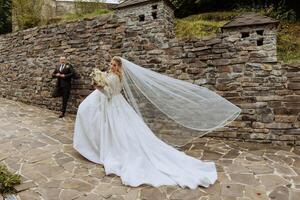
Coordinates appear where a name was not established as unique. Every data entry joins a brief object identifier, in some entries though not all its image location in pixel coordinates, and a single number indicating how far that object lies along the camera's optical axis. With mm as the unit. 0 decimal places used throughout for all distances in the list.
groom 7732
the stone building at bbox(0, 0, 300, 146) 5488
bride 4496
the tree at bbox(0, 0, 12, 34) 13695
